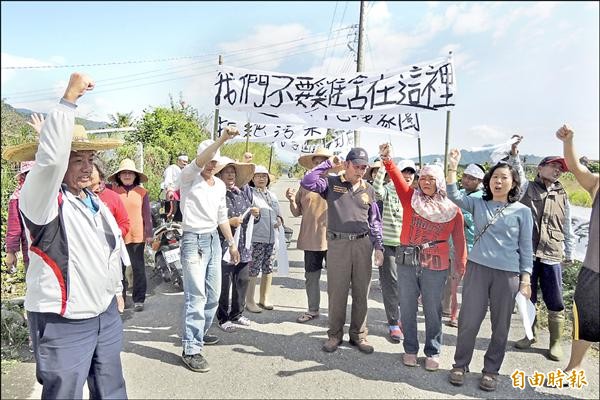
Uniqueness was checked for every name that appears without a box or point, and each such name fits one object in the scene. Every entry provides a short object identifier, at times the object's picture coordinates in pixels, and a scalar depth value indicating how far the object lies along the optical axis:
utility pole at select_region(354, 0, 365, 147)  12.43
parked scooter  5.47
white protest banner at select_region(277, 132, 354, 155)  9.06
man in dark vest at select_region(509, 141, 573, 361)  3.89
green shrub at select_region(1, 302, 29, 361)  3.66
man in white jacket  1.81
